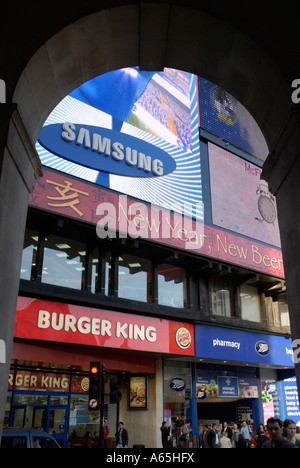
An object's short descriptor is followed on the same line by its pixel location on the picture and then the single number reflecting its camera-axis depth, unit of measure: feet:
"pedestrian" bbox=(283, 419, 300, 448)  18.99
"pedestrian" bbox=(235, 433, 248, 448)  46.46
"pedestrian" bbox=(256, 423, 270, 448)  41.52
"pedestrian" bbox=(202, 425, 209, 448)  57.96
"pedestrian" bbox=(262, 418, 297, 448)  15.97
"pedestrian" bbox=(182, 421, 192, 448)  61.98
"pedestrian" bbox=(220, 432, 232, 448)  55.27
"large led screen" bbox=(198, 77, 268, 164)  89.30
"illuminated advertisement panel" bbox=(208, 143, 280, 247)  80.94
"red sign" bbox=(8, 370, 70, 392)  55.57
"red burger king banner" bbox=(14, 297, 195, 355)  51.19
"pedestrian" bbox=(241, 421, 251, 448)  66.54
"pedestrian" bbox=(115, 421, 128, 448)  54.03
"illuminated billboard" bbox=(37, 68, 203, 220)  61.00
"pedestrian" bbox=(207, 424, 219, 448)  57.36
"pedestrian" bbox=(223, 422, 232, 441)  63.34
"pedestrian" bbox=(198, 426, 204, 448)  61.92
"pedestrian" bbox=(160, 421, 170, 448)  57.82
